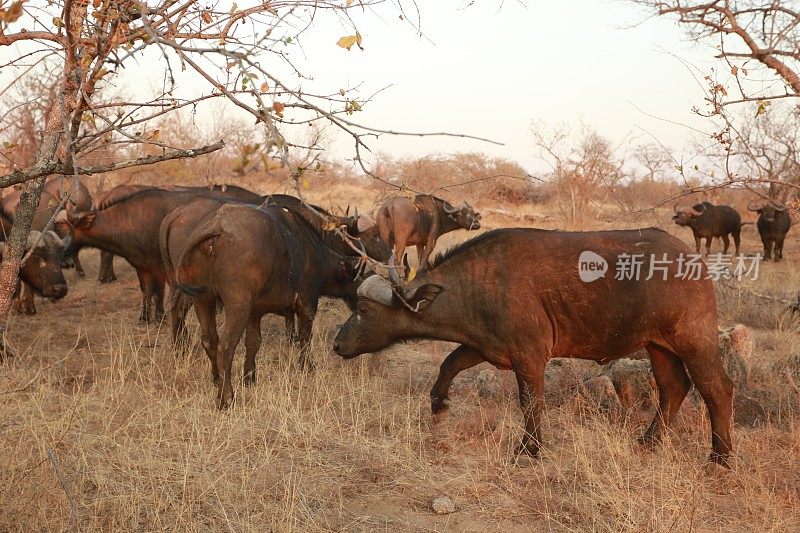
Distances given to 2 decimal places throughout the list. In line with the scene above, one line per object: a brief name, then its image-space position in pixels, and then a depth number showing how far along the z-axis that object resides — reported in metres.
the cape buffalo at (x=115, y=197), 9.71
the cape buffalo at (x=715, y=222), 19.50
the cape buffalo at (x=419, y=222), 14.52
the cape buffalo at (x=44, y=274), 8.95
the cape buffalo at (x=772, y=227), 17.67
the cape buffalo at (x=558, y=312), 4.99
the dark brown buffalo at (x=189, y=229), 7.11
